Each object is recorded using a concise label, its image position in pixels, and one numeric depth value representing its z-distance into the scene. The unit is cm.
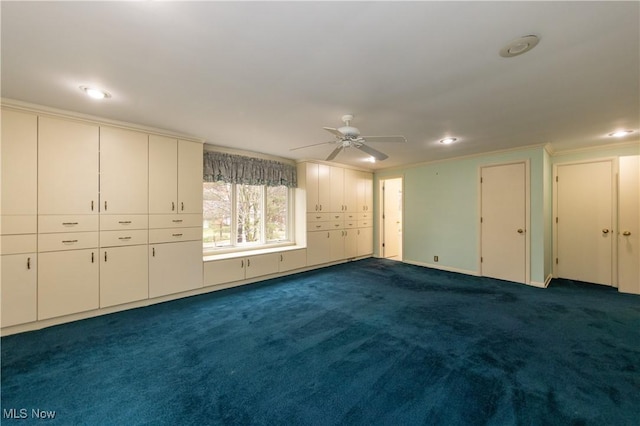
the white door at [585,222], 430
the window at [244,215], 448
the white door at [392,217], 684
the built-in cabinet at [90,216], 265
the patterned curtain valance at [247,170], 428
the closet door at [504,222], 448
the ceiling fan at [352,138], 267
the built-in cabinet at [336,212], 548
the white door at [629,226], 395
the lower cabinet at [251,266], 405
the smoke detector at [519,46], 165
